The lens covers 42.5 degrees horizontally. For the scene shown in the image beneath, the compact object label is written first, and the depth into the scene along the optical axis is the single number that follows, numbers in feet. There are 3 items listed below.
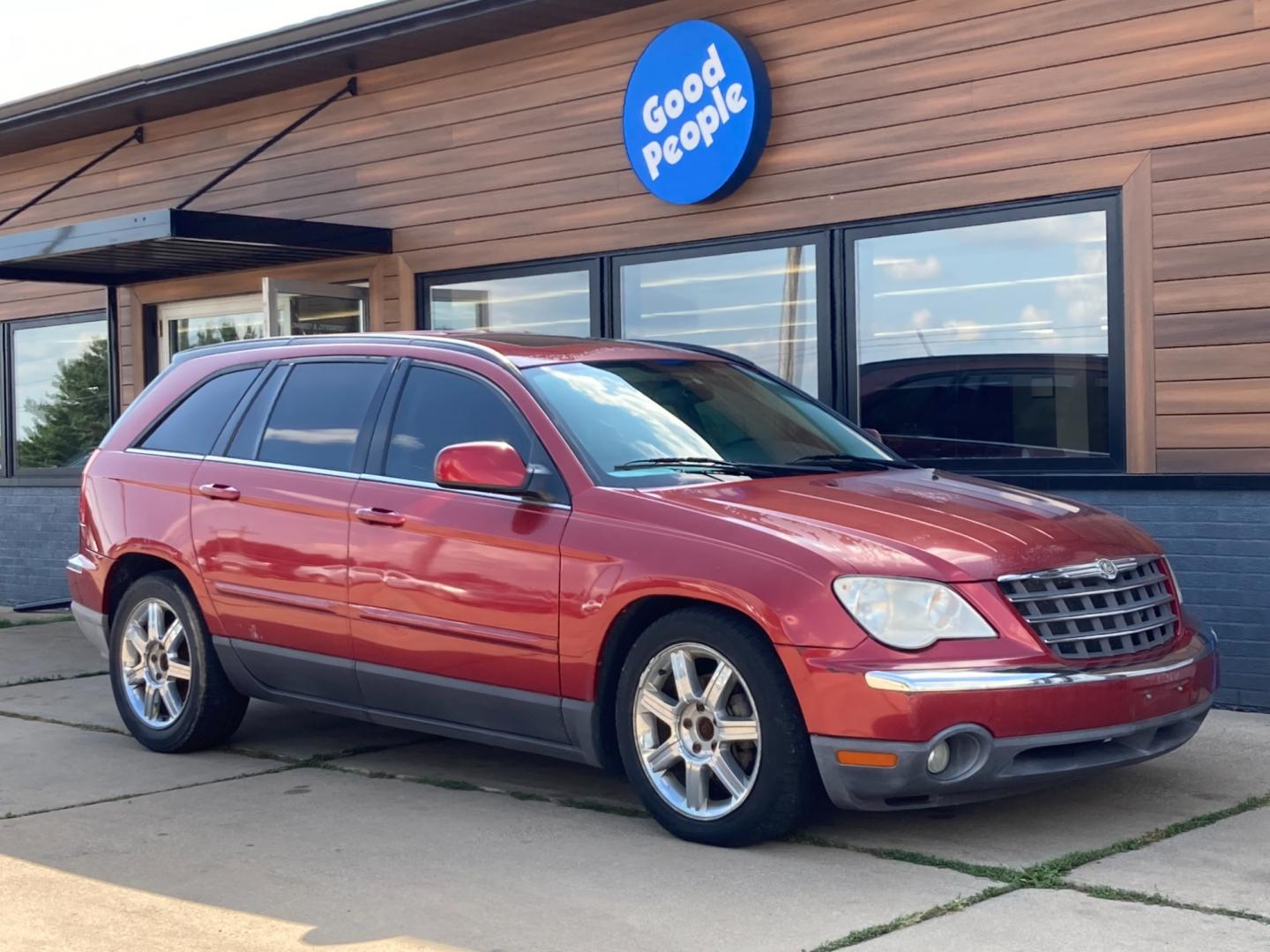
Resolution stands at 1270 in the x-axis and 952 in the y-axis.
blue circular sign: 32.04
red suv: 16.60
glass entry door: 39.96
